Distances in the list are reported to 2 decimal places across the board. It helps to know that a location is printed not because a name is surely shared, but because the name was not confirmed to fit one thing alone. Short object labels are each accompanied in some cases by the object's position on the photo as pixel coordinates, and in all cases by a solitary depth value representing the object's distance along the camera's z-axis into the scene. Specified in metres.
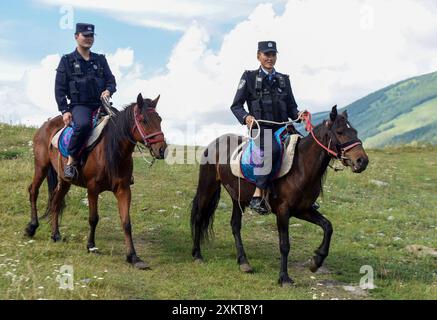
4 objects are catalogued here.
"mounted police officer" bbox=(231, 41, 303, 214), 8.85
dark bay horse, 7.84
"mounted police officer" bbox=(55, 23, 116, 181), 10.00
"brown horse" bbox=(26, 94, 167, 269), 8.60
